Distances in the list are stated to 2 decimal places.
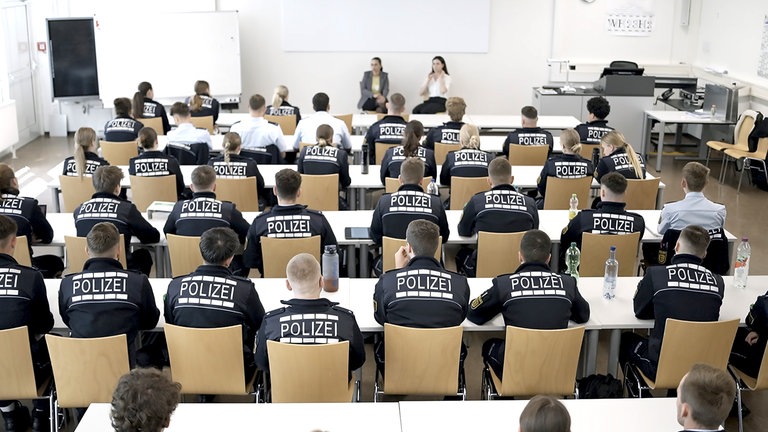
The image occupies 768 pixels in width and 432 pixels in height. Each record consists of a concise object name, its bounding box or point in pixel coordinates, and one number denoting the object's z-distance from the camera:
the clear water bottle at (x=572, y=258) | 5.28
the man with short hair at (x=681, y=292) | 4.32
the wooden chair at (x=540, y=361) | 4.03
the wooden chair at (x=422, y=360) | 4.04
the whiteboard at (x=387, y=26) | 12.70
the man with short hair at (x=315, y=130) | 8.52
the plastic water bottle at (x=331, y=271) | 4.73
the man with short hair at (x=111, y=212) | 5.58
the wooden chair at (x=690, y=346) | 4.14
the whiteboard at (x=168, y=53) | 11.89
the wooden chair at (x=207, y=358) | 4.00
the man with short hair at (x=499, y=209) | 5.81
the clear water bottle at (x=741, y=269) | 5.02
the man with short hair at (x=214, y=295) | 4.16
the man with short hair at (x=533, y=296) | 4.26
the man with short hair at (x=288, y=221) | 5.34
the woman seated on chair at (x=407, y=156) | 7.19
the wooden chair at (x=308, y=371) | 3.79
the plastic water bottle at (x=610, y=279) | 4.80
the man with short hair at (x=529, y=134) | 8.54
